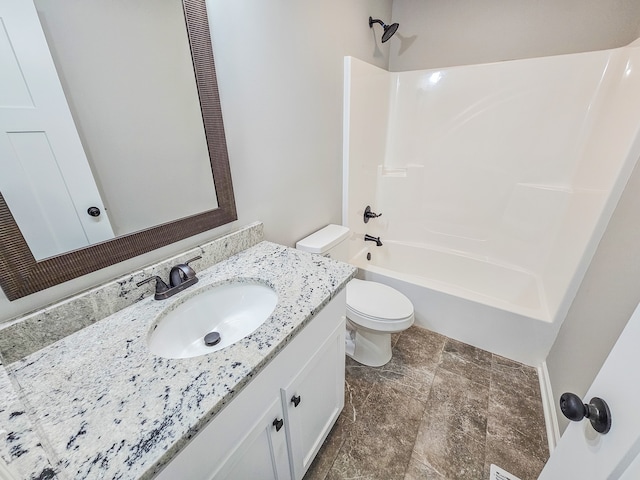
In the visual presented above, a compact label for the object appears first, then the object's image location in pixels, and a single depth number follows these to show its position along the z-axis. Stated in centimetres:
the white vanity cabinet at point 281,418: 58
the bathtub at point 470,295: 160
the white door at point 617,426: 43
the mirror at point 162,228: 64
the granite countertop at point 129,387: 45
